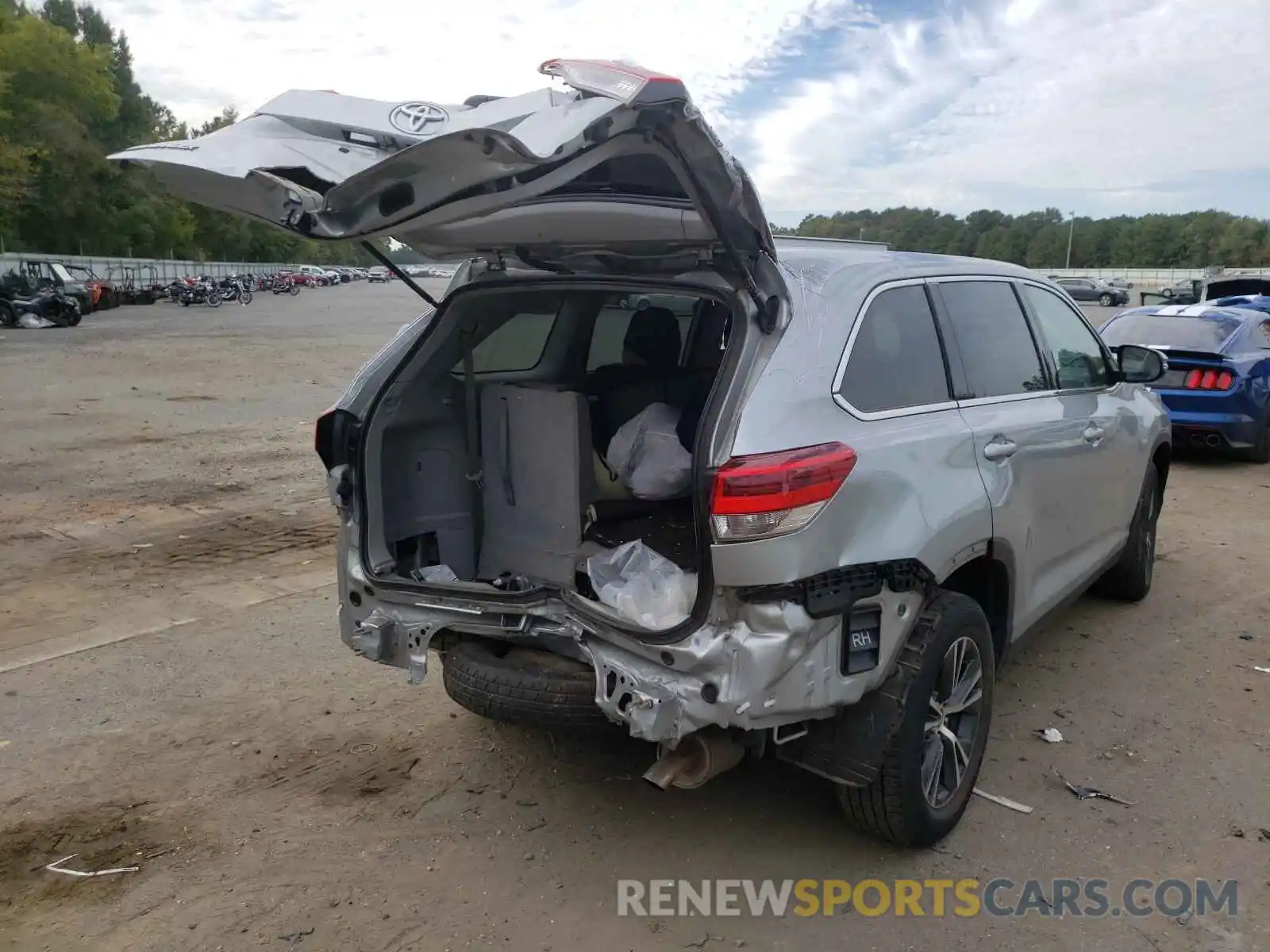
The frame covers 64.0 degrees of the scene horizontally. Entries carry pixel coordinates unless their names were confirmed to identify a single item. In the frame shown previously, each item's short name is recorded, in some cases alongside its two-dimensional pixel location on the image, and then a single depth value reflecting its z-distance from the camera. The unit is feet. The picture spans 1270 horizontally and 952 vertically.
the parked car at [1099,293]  164.66
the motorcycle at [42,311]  90.22
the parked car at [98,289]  122.01
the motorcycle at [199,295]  144.66
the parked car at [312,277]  273.70
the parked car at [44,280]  92.84
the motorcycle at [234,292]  151.64
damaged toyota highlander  8.82
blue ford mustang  30.71
